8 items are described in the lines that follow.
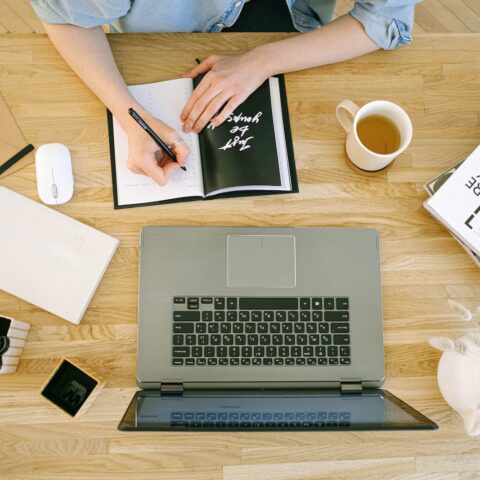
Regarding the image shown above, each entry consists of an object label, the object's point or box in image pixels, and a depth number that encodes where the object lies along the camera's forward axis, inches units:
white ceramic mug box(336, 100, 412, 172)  31.4
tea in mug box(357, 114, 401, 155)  32.8
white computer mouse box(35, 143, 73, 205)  33.1
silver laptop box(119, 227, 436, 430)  31.2
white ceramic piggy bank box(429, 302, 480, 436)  29.3
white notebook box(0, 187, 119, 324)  32.2
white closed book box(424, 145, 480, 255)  32.6
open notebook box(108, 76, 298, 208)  33.6
